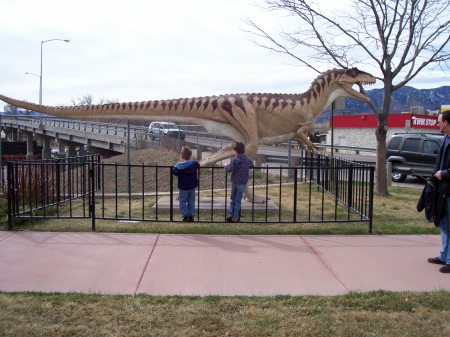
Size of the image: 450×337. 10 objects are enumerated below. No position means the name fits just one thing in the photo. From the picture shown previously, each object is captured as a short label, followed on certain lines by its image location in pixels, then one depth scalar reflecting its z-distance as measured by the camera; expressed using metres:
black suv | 16.59
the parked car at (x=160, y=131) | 23.23
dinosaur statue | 9.69
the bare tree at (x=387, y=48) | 11.75
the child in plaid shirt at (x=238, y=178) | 8.09
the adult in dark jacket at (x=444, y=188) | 5.64
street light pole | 38.31
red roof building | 34.27
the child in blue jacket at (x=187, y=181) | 7.92
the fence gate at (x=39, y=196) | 7.64
